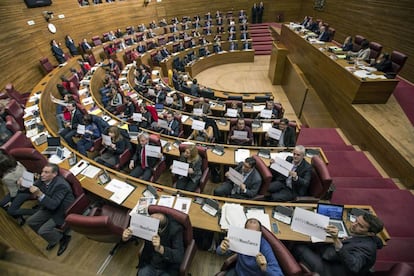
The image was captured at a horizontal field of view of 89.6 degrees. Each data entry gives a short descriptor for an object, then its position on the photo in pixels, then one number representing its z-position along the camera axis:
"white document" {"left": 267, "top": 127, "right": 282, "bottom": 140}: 4.20
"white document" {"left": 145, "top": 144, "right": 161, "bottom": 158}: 3.67
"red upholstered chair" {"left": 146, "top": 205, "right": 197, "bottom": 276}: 2.19
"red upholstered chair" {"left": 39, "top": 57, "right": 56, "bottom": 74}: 8.05
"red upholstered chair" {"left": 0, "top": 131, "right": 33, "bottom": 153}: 3.46
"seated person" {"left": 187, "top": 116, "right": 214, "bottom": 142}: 4.56
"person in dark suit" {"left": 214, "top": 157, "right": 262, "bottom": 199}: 3.03
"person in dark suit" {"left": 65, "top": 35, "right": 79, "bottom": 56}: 9.83
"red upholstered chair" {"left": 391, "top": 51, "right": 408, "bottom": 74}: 5.05
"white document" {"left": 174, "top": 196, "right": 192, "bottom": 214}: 2.73
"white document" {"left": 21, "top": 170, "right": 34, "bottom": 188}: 2.88
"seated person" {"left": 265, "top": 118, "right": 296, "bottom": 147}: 4.29
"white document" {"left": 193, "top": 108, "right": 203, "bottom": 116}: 5.37
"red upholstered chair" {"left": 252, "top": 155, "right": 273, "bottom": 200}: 2.95
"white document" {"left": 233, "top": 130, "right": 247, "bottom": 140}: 4.34
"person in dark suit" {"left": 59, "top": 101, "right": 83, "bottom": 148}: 4.90
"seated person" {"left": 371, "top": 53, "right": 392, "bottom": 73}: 4.96
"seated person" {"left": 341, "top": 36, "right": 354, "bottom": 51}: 6.50
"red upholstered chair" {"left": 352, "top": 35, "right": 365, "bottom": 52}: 6.72
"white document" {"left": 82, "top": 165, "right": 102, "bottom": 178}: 3.30
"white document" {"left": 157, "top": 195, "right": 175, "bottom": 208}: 2.78
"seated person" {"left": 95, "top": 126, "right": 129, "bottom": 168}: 3.89
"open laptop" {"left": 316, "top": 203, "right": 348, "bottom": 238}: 2.35
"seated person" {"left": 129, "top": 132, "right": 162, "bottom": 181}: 3.71
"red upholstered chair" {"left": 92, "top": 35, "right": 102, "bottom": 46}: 10.78
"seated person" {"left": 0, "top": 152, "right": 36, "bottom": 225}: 2.91
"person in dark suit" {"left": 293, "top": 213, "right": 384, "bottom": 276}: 1.98
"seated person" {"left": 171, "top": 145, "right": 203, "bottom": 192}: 3.32
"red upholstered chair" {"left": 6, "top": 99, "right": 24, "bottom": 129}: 4.99
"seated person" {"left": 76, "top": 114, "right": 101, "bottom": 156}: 4.43
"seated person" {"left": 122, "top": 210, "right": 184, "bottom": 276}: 2.16
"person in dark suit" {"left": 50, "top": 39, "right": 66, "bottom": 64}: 8.76
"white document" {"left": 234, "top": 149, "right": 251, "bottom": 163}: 3.78
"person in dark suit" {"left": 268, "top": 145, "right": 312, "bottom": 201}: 3.07
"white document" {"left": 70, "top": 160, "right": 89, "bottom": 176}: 3.37
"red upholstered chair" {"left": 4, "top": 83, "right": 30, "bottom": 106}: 5.97
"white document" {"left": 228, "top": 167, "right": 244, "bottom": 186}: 3.03
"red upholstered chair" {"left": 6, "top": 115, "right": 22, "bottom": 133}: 4.23
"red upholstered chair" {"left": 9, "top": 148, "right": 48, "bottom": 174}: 3.14
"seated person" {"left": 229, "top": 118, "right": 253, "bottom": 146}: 4.36
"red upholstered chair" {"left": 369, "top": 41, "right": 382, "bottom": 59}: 5.98
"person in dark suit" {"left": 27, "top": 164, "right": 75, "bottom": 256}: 2.73
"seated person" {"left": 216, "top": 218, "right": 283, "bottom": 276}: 1.87
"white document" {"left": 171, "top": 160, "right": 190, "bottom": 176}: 3.19
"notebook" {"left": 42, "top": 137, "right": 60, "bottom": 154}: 3.81
